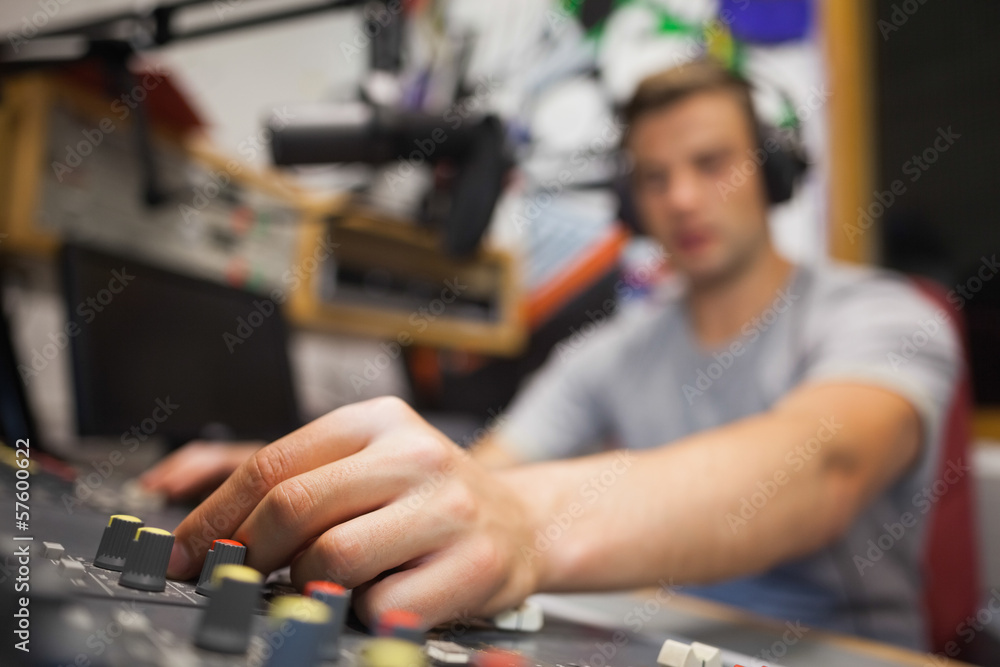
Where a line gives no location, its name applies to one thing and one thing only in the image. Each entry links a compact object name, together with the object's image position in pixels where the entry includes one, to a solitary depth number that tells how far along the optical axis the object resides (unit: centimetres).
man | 36
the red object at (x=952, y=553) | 86
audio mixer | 19
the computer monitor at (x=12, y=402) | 101
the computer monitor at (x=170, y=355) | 93
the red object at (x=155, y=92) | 113
